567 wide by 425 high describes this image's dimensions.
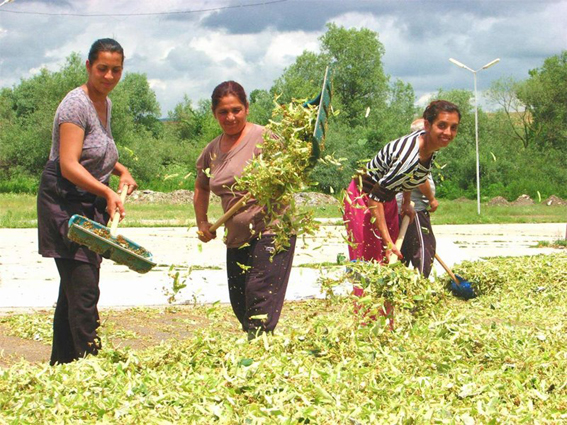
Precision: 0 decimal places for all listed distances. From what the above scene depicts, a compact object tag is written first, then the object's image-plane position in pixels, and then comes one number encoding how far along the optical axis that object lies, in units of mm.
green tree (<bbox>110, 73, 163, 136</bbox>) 72562
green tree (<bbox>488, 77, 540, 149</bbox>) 56031
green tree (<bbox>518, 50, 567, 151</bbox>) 54938
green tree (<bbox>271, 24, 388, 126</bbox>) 65688
